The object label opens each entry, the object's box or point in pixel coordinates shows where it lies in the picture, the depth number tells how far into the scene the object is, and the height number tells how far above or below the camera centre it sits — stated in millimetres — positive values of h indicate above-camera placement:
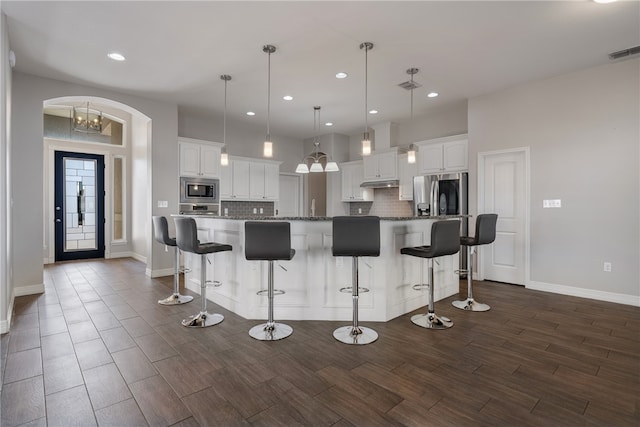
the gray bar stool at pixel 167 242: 3887 -384
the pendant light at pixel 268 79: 3549 +1856
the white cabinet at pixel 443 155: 5418 +1016
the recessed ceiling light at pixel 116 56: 3709 +1877
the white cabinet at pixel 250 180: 6508 +686
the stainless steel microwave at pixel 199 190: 5785 +403
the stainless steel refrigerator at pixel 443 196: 5316 +269
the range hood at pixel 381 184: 6398 +582
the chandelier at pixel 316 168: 4750 +674
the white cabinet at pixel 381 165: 6418 +974
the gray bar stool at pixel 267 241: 2771 -263
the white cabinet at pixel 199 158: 5777 +1020
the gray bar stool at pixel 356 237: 2730 -227
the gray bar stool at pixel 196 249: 3168 -391
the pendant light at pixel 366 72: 3469 +1841
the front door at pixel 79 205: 6816 +145
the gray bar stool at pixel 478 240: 3717 -354
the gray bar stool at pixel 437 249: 2973 -385
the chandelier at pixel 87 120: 6754 +2026
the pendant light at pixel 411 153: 4395 +820
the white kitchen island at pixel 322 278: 3262 -710
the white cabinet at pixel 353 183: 7215 +678
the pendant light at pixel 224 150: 4340 +850
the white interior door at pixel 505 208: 4770 +46
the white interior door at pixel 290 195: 7949 +422
